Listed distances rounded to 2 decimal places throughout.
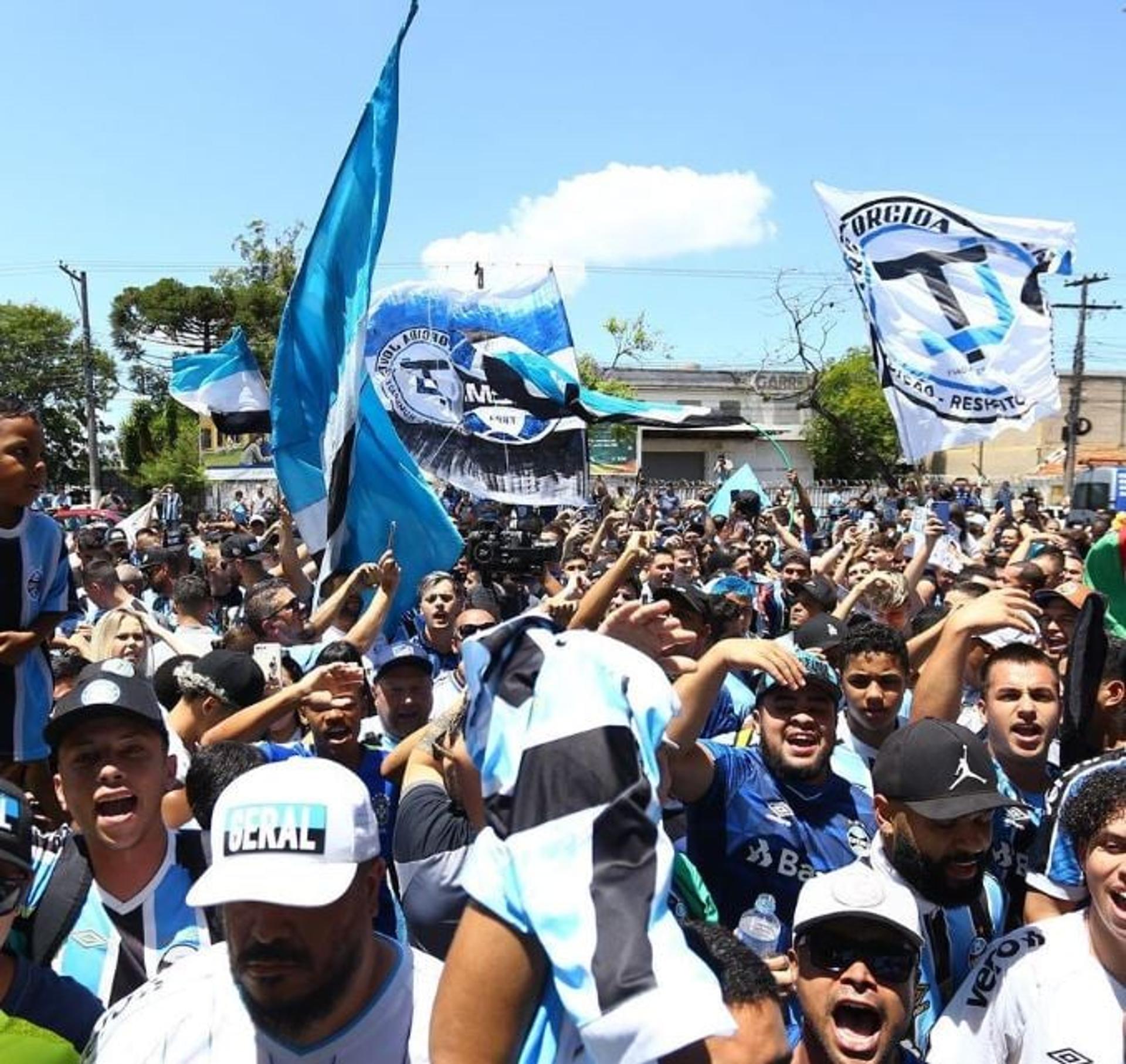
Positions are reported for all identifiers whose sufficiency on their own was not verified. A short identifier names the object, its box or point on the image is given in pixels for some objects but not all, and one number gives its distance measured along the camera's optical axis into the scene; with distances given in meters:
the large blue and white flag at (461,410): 9.94
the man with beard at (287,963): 1.78
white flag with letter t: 9.09
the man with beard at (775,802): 3.03
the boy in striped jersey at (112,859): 2.44
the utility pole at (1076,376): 35.56
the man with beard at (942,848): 2.62
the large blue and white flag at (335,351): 6.44
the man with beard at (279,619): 5.58
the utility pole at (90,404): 31.22
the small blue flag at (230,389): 11.05
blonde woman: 5.19
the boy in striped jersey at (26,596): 3.93
